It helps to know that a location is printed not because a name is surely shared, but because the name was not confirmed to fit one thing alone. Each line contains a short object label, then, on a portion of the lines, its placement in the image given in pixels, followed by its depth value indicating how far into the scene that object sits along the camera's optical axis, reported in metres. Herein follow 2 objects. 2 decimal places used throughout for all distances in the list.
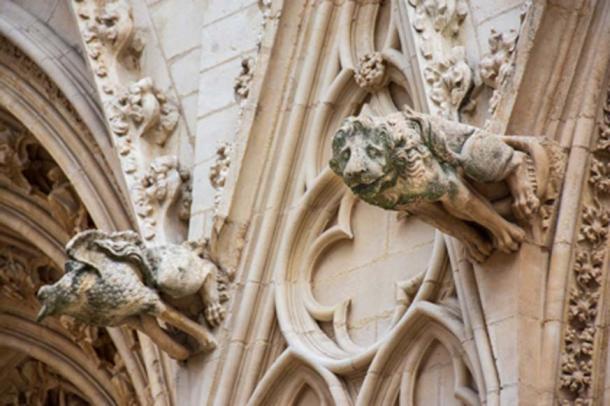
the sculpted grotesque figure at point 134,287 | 22.03
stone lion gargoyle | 19.60
